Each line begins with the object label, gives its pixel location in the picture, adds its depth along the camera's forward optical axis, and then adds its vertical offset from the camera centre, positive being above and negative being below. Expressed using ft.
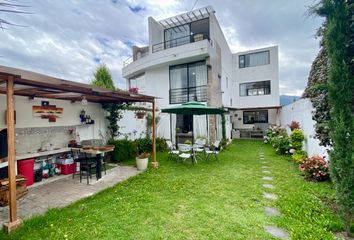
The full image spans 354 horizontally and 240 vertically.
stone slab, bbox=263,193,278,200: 16.71 -6.55
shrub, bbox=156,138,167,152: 41.39 -4.77
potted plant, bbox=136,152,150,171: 26.09 -5.21
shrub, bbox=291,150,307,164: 27.84 -5.25
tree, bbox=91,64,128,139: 33.37 +1.37
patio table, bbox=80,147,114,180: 21.94 -3.75
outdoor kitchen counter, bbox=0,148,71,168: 20.41 -3.30
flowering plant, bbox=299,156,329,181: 20.63 -5.27
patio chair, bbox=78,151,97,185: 21.44 -4.30
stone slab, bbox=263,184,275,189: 19.34 -6.51
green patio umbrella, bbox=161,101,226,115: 28.81 +1.78
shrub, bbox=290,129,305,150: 31.99 -3.05
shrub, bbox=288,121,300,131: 34.98 -0.99
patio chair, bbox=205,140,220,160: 32.17 -4.87
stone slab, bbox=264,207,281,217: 13.83 -6.54
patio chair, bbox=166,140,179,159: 33.04 -5.04
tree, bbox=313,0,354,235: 10.35 +1.42
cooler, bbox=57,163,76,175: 24.54 -5.51
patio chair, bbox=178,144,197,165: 29.85 -4.11
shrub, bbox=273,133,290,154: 35.86 -4.58
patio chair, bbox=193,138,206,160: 34.27 -4.52
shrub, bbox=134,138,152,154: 36.01 -4.15
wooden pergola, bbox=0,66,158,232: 12.01 +2.79
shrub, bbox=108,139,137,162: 31.40 -4.46
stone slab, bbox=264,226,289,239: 11.18 -6.52
